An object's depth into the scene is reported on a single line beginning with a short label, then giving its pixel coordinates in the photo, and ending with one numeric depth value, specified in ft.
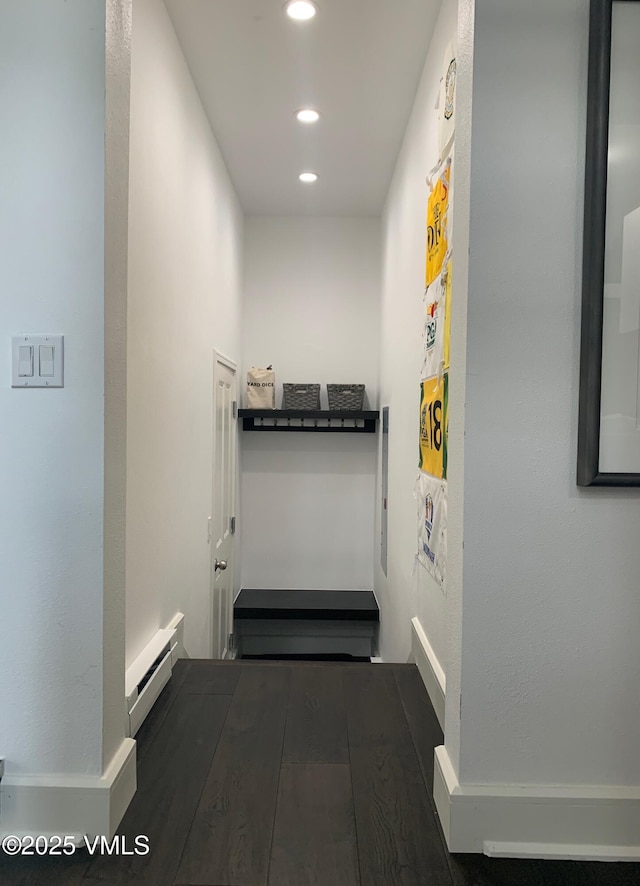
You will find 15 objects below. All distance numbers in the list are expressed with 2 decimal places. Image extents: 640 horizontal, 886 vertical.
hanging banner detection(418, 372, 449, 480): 6.56
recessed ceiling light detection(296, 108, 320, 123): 9.95
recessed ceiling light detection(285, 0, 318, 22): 7.34
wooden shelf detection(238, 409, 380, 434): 14.28
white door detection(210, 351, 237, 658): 11.22
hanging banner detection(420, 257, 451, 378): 6.50
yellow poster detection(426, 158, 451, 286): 6.62
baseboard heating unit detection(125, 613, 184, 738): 5.76
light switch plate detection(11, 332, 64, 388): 4.30
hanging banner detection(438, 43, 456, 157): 6.33
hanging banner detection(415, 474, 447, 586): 6.52
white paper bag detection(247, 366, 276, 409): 14.53
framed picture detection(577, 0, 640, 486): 4.16
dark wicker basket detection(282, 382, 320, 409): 14.55
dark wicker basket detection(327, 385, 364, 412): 14.49
